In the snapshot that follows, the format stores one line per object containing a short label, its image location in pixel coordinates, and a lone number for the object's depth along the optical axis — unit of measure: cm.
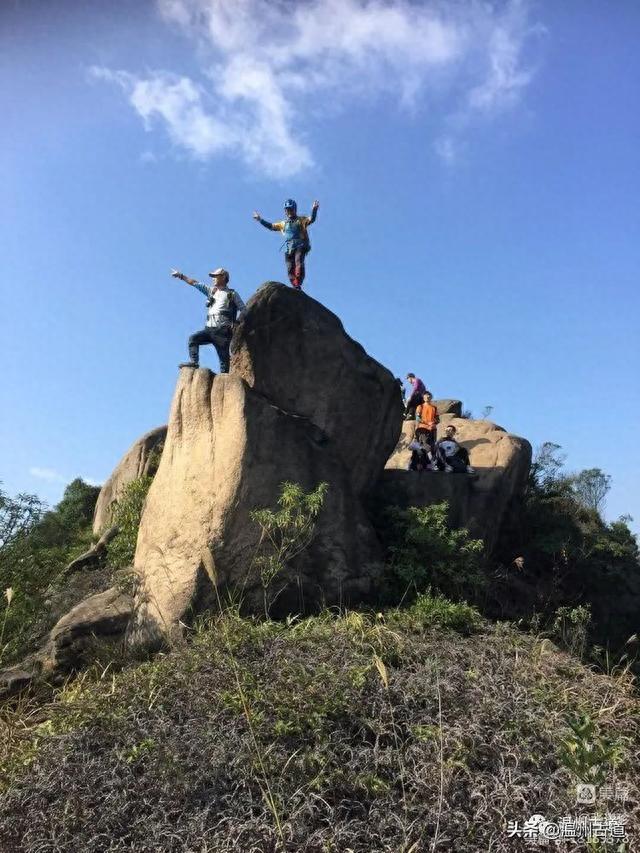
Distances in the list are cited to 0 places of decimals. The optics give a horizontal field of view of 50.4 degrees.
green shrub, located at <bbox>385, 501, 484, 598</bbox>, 913
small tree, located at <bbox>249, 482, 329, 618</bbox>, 730
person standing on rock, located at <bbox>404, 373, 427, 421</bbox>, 1767
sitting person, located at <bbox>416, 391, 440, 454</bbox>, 1380
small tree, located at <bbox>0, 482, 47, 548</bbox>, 970
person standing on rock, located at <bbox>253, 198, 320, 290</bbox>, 1145
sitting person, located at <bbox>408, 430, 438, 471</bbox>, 1346
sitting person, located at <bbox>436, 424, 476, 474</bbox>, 1384
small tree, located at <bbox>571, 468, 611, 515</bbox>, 3158
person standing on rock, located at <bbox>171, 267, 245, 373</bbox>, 996
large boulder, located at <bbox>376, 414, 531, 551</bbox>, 1178
